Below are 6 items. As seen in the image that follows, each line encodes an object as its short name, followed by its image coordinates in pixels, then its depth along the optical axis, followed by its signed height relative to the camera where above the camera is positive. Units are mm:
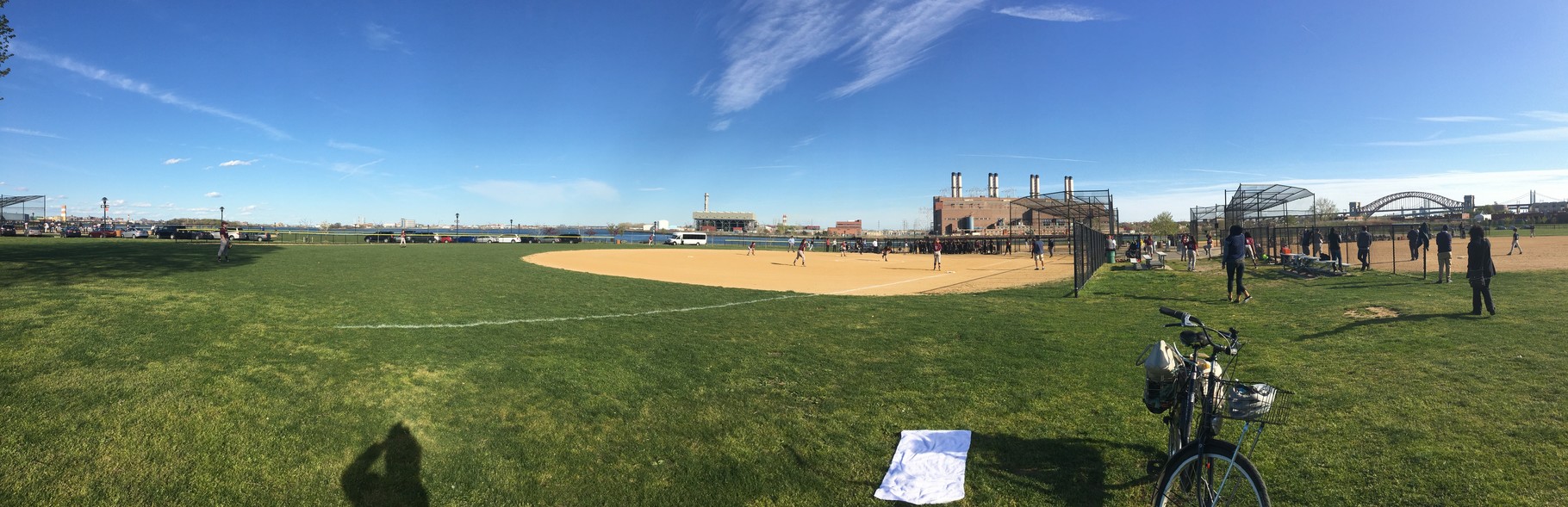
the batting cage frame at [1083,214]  17094 +1892
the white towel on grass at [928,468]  4047 -1711
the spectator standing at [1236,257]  13148 -420
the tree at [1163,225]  94131 +2613
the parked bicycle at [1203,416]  3090 -1057
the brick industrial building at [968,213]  129625 +7185
